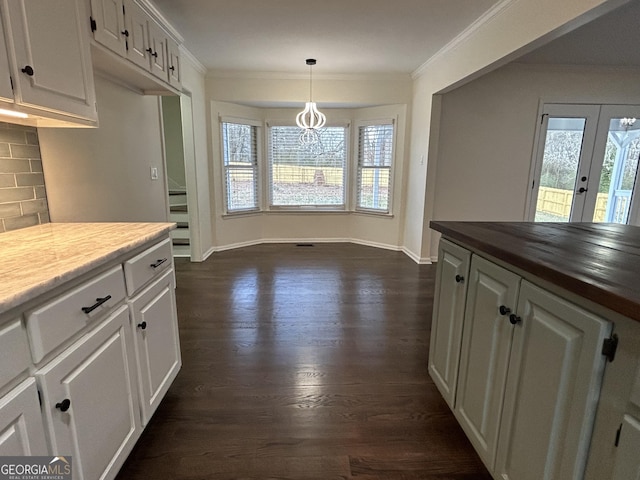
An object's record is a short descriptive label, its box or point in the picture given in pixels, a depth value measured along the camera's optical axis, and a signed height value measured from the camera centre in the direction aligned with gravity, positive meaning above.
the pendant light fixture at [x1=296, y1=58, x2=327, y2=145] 4.26 +0.72
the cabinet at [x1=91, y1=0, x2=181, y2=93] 1.80 +0.79
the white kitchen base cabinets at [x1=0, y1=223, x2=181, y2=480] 0.84 -0.54
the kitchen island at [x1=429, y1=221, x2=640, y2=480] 0.81 -0.52
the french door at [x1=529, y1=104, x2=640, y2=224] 4.33 +0.19
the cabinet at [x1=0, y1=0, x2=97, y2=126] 1.20 +0.44
